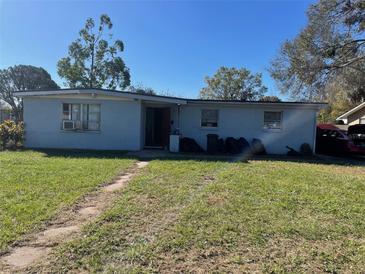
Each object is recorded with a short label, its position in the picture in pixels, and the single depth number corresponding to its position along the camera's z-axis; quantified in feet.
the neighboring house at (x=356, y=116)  87.59
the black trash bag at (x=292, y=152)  47.03
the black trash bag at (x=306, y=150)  47.57
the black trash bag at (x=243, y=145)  46.24
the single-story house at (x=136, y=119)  45.42
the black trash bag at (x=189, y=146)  46.60
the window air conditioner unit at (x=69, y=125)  45.91
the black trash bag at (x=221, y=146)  46.96
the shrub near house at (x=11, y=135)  45.44
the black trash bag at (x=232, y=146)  46.18
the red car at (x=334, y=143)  47.17
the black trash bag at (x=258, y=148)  46.39
